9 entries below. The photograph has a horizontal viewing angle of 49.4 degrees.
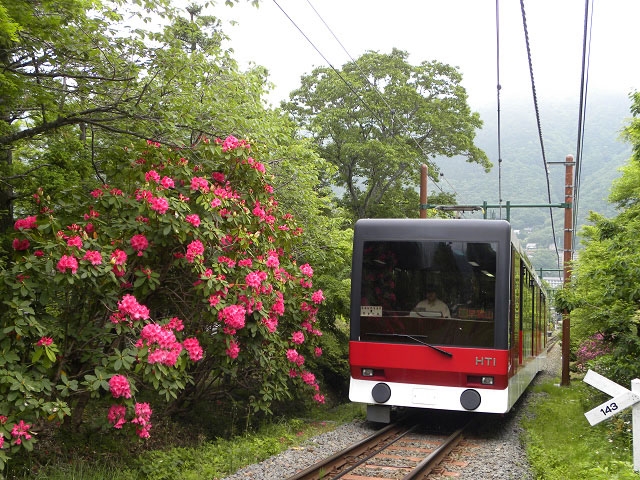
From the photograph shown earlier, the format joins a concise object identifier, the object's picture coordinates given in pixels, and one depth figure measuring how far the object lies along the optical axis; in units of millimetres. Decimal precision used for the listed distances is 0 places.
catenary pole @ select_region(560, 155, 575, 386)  17330
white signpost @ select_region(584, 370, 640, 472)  6164
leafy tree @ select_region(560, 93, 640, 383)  10016
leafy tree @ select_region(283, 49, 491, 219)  29625
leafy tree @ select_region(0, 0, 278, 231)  7488
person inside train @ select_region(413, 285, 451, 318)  9516
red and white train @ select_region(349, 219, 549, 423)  9195
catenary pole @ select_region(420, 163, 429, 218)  19180
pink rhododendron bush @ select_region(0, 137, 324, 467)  6430
